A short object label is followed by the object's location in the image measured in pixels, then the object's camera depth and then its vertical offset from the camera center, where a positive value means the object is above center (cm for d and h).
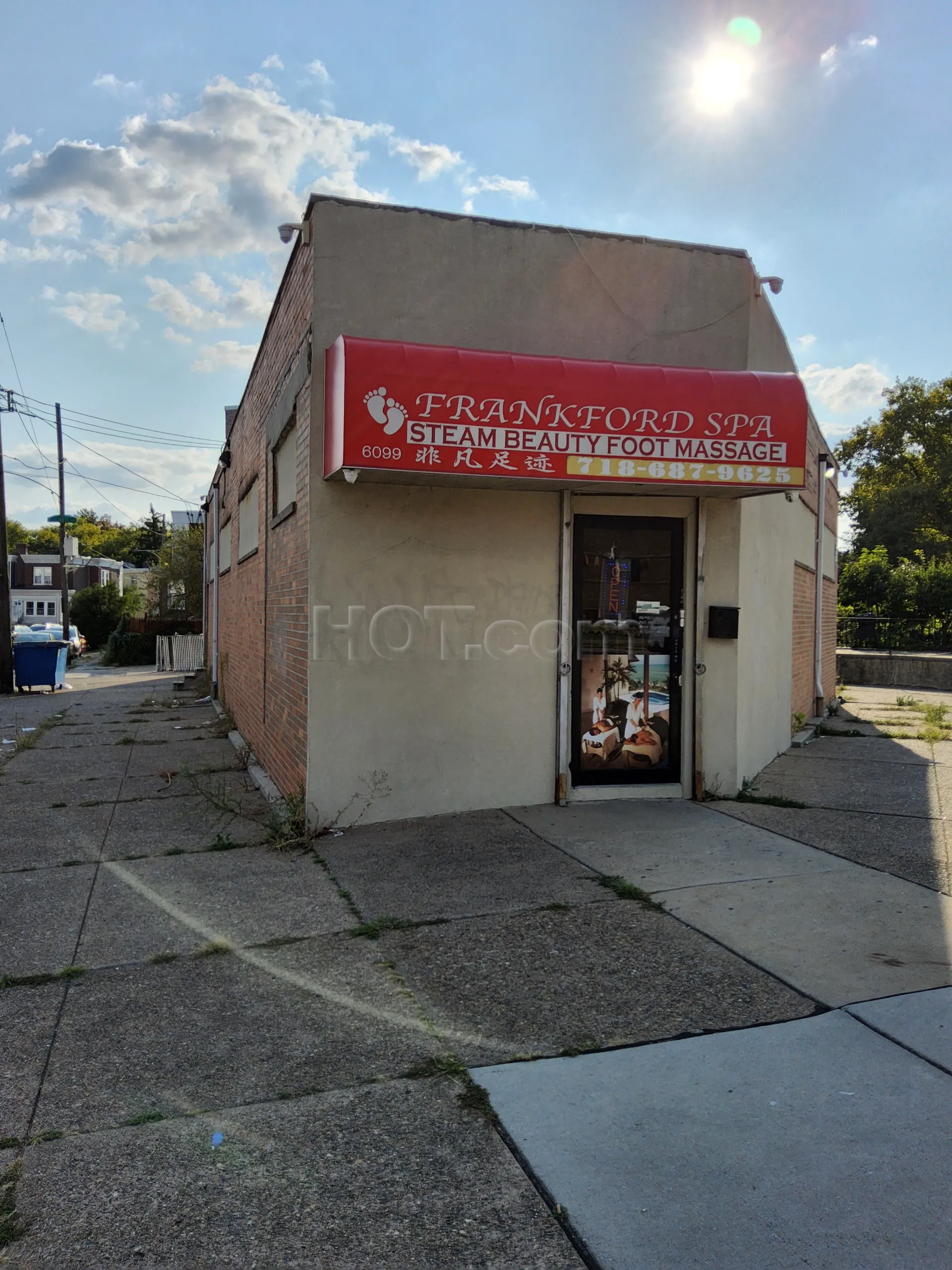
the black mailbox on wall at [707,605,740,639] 732 +1
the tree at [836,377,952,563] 4091 +724
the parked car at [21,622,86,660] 3338 -72
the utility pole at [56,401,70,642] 3513 +98
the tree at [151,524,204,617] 3188 +177
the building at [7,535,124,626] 7075 +303
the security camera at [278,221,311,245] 665 +293
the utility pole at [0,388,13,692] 1948 -38
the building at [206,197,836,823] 604 +88
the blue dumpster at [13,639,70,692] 1903 -100
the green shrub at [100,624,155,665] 2975 -108
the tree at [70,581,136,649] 4341 +24
